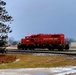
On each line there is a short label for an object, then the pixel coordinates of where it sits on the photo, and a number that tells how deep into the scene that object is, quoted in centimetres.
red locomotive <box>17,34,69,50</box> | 5516
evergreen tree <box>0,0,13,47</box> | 3397
